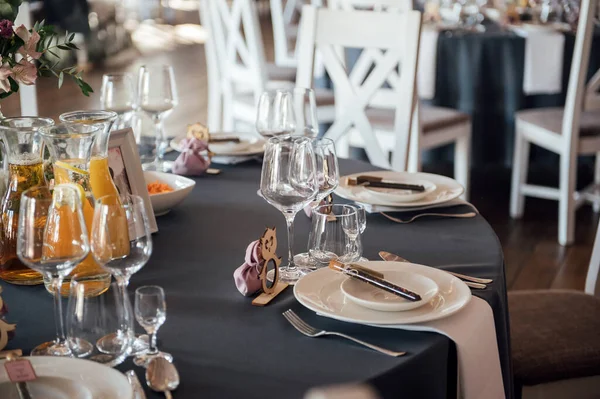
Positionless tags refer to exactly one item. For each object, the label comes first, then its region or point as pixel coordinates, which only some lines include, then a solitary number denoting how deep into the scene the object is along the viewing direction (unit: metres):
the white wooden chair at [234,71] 5.50
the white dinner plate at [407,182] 2.83
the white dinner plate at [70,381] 2.05
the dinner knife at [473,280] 2.40
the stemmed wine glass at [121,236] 2.14
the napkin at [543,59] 5.36
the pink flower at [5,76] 2.37
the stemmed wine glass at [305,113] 3.09
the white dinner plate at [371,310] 2.25
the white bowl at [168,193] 2.76
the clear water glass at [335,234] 2.43
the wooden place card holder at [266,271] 2.36
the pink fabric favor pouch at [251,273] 2.37
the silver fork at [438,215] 2.78
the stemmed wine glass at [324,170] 2.47
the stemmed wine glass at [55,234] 2.12
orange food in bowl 2.84
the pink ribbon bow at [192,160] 3.08
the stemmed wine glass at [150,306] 2.10
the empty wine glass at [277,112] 3.09
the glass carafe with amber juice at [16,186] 2.41
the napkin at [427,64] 5.40
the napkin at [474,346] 2.24
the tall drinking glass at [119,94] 3.07
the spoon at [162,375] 2.08
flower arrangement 2.37
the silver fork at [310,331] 2.18
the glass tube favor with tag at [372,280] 2.29
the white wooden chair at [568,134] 4.78
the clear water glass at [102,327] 2.11
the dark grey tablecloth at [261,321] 2.13
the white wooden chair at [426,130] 4.88
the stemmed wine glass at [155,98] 3.14
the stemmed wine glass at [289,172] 2.43
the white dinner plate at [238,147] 3.25
